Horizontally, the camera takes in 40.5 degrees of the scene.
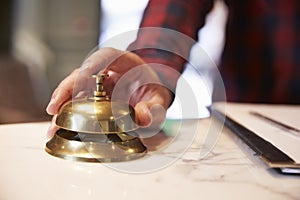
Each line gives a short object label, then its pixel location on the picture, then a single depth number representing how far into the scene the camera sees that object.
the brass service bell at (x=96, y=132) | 0.43
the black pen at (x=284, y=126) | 0.62
